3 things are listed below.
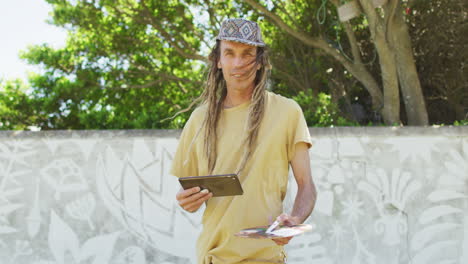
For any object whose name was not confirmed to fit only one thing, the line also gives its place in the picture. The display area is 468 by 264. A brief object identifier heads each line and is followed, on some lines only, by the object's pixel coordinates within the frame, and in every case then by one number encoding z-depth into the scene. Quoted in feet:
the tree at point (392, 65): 21.50
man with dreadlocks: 7.07
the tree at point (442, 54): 26.40
